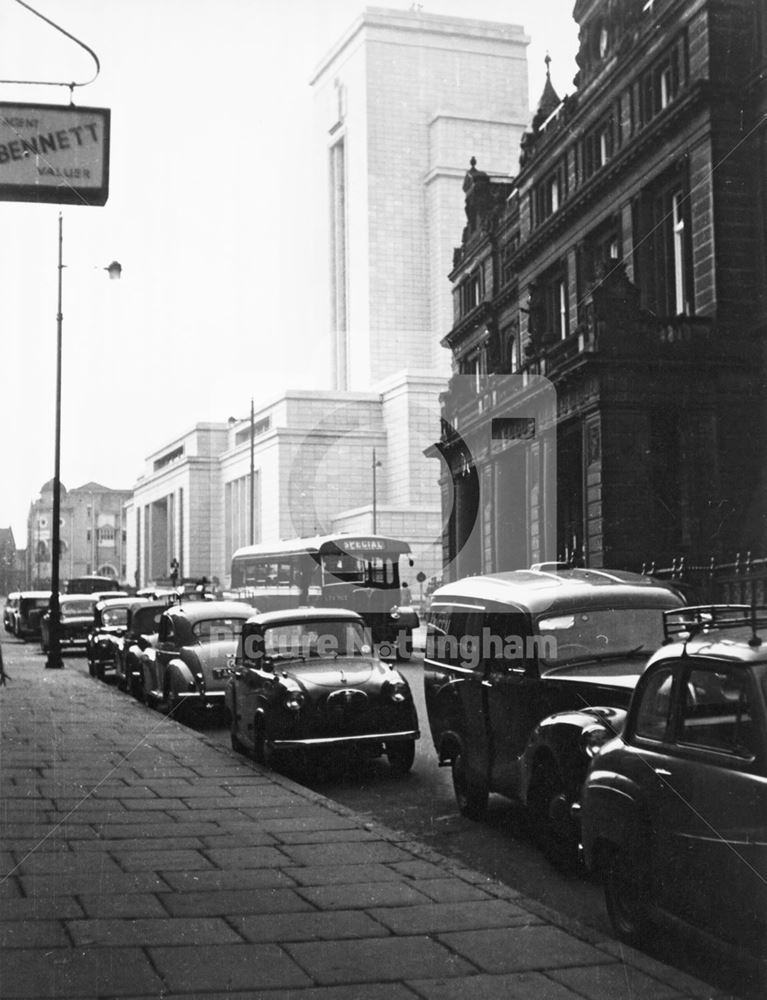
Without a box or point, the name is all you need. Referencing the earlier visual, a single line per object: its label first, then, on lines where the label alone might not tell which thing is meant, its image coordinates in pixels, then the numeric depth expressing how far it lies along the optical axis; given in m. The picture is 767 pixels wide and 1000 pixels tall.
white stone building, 71.38
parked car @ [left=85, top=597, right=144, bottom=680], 22.58
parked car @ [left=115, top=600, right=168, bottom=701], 18.03
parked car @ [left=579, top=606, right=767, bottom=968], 4.37
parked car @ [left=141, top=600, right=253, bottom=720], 14.82
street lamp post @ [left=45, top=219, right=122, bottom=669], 25.50
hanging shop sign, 7.59
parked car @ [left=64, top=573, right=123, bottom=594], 60.50
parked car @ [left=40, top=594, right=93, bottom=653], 31.75
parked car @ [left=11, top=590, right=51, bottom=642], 40.31
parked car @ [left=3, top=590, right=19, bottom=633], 45.42
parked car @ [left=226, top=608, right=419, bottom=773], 10.58
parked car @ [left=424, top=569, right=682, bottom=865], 7.10
